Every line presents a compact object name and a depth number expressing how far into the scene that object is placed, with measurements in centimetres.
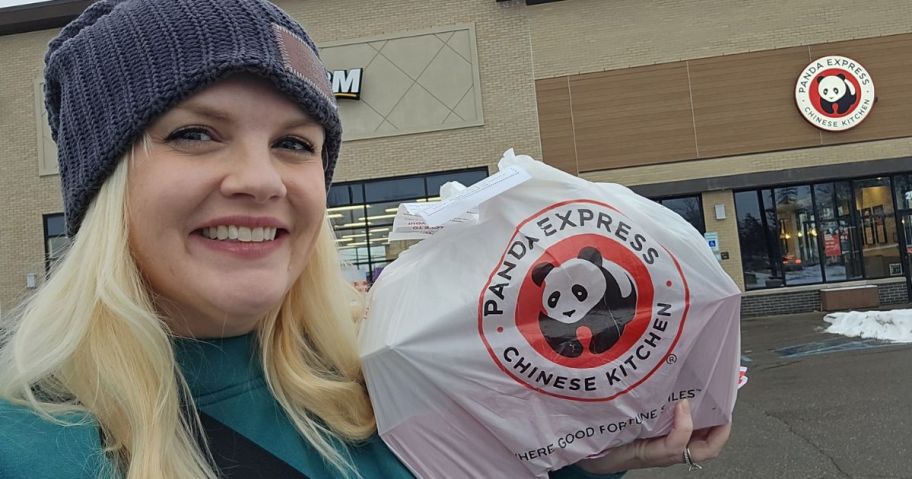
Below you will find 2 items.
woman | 105
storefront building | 1305
